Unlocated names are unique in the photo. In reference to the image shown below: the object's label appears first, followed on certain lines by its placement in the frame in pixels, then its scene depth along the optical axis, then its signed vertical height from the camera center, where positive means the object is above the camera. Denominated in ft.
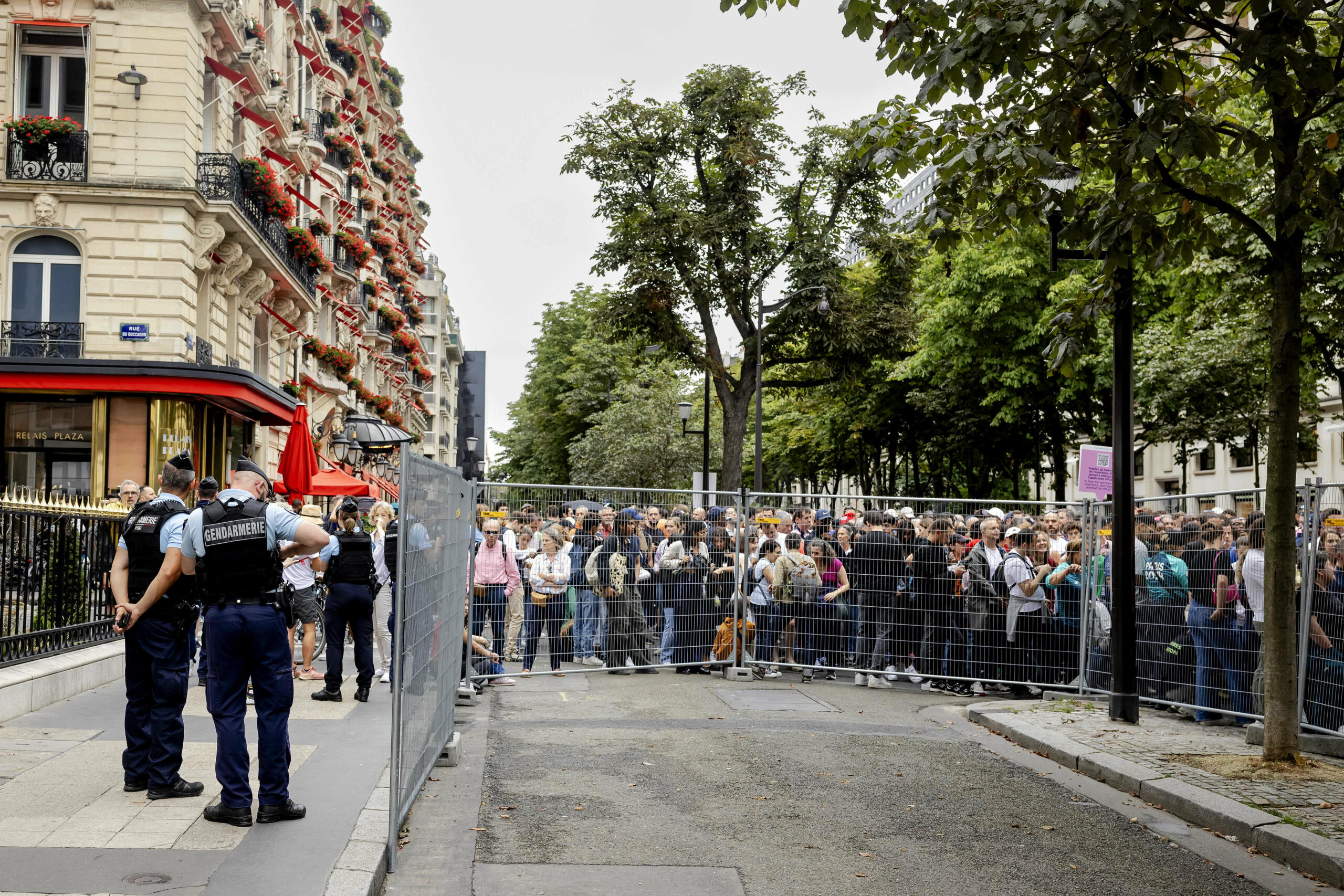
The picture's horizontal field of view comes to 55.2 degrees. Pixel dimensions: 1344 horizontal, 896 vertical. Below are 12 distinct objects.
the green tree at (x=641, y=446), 166.40 +6.04
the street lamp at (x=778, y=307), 96.02 +14.25
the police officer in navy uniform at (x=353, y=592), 37.19 -3.02
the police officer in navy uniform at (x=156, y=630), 22.66 -2.61
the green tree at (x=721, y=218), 97.35 +21.09
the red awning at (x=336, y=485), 77.61 +0.17
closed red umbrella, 67.56 +1.35
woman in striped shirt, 42.39 -3.34
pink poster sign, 50.08 +1.10
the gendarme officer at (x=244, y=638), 20.94 -2.49
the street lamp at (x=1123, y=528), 35.17 -0.82
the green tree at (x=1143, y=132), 23.65 +7.74
